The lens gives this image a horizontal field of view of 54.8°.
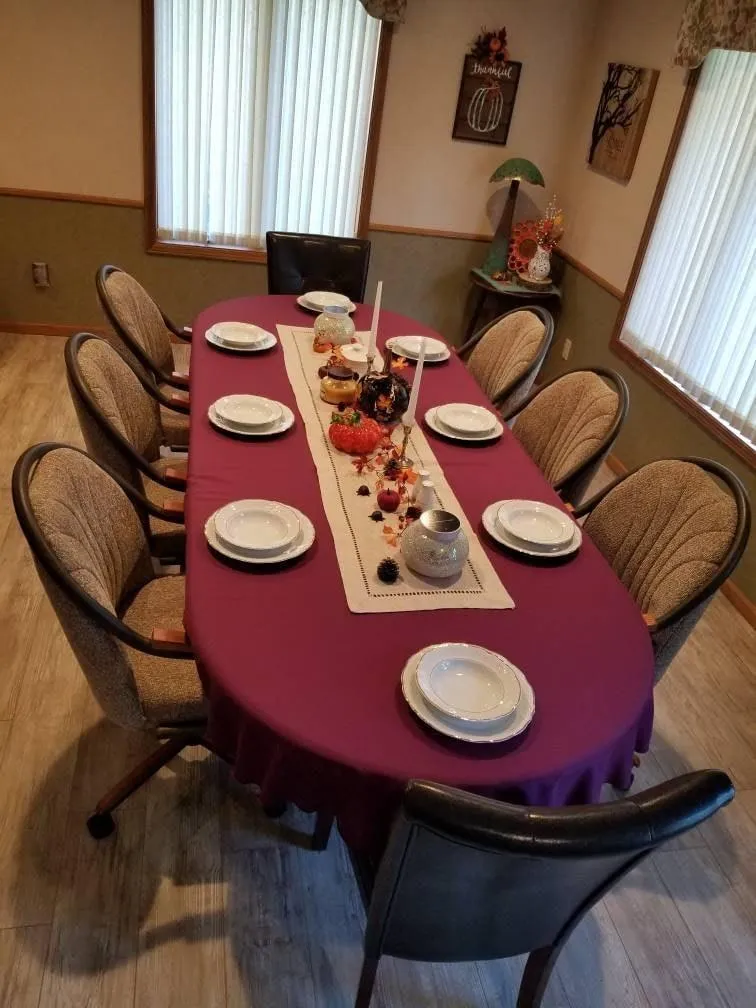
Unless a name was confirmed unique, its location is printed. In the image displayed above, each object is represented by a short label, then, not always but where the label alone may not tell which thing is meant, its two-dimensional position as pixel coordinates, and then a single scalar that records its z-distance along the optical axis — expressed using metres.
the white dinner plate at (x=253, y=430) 1.96
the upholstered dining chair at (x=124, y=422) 1.91
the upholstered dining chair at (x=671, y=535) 1.62
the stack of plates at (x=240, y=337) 2.46
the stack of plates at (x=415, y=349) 2.61
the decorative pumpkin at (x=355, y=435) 1.92
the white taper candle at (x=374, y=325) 2.12
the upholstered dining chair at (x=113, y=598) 1.36
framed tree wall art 3.47
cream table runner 1.46
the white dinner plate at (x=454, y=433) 2.10
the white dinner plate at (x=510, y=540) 1.63
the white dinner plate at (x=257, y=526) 1.50
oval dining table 1.15
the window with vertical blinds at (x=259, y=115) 3.63
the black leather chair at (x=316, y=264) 3.31
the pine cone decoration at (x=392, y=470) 1.87
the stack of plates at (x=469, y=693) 1.18
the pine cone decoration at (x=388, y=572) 1.48
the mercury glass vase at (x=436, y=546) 1.46
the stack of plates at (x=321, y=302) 2.94
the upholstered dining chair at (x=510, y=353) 2.63
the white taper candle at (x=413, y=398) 1.79
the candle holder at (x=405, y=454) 1.87
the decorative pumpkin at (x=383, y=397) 2.06
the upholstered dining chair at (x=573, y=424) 2.15
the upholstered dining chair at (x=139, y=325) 2.43
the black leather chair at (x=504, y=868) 0.88
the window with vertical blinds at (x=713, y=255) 2.87
